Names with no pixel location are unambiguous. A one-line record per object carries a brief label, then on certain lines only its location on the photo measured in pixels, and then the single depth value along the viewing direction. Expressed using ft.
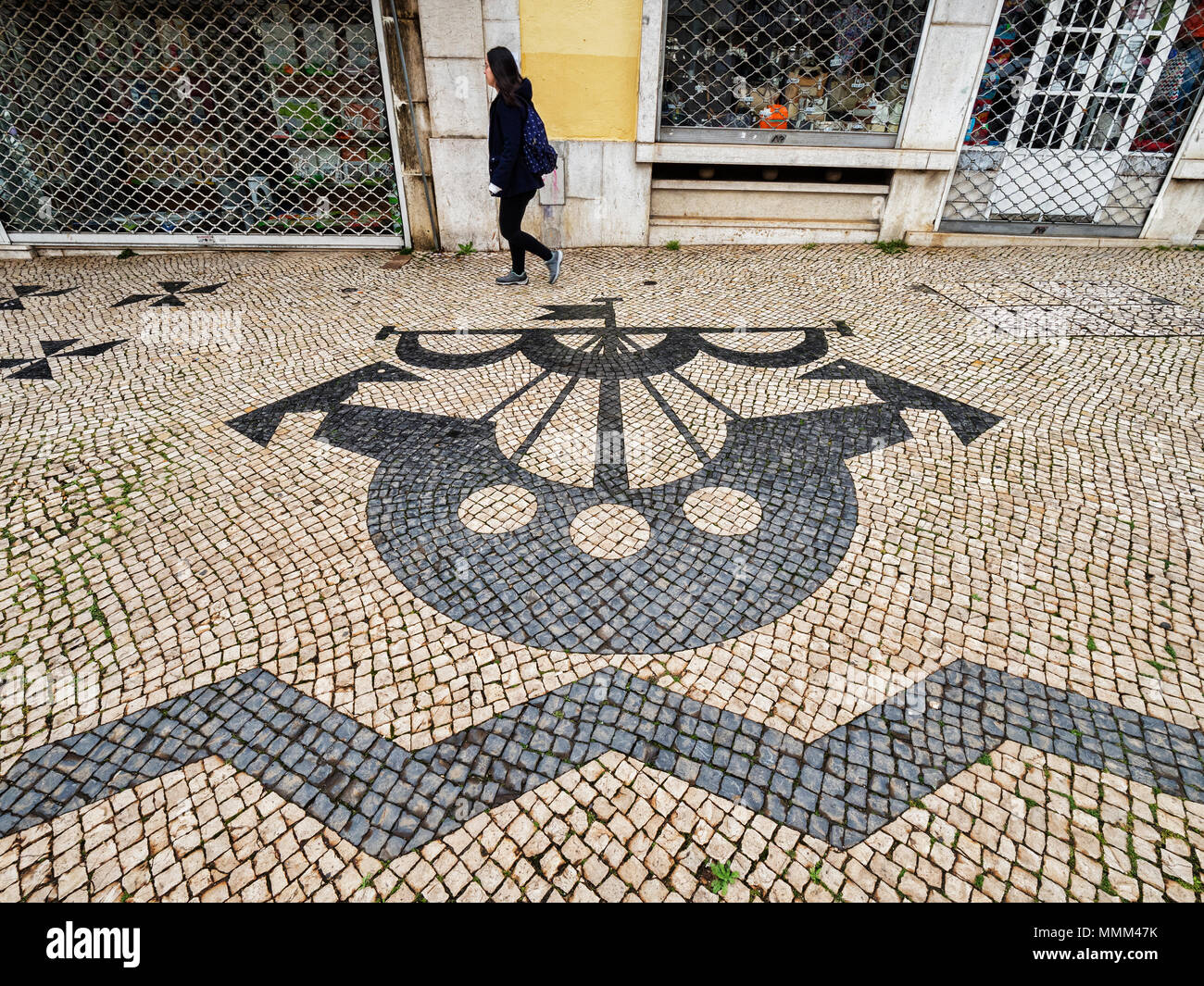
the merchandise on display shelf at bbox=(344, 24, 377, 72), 21.35
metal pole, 20.54
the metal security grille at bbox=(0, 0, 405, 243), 21.43
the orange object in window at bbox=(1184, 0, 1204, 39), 22.16
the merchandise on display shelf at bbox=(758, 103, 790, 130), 23.56
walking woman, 16.78
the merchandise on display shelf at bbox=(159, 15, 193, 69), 21.40
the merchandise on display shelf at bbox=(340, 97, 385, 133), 22.48
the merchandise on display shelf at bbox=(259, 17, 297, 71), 21.39
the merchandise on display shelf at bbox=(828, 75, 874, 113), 23.43
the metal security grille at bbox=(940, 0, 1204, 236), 22.52
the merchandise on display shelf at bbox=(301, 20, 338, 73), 21.44
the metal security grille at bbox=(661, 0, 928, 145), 22.13
